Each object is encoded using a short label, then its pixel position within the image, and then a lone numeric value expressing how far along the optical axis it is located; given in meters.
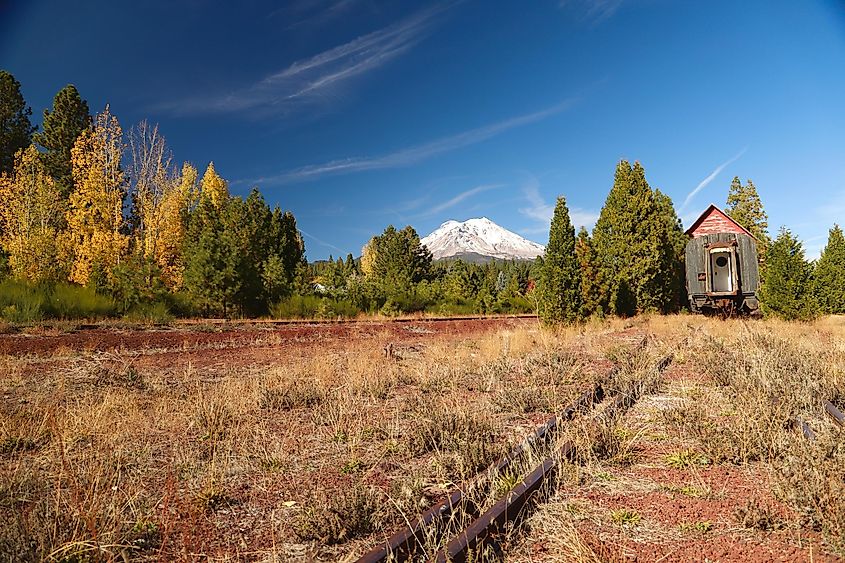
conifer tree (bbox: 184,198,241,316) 18.81
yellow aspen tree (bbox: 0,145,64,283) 18.81
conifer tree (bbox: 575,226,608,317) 21.64
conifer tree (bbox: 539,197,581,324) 18.33
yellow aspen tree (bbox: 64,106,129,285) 20.12
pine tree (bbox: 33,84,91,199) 36.38
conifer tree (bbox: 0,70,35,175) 38.88
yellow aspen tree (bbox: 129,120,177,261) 25.28
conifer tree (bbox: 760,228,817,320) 17.92
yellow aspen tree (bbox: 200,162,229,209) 37.31
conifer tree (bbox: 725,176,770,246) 41.94
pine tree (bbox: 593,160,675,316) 22.92
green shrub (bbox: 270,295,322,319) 21.74
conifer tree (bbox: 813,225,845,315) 19.34
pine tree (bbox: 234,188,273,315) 20.22
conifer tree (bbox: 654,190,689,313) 24.53
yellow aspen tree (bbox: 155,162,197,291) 25.98
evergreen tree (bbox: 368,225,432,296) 57.91
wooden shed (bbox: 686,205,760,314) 20.25
